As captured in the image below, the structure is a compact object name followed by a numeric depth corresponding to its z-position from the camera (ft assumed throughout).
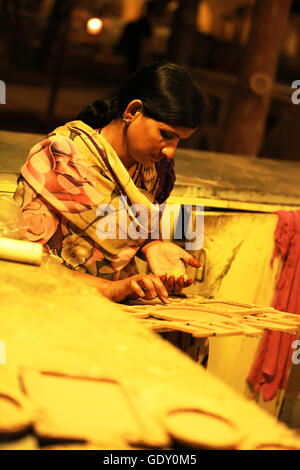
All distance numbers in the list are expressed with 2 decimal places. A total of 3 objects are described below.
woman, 8.66
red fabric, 14.42
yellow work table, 3.97
